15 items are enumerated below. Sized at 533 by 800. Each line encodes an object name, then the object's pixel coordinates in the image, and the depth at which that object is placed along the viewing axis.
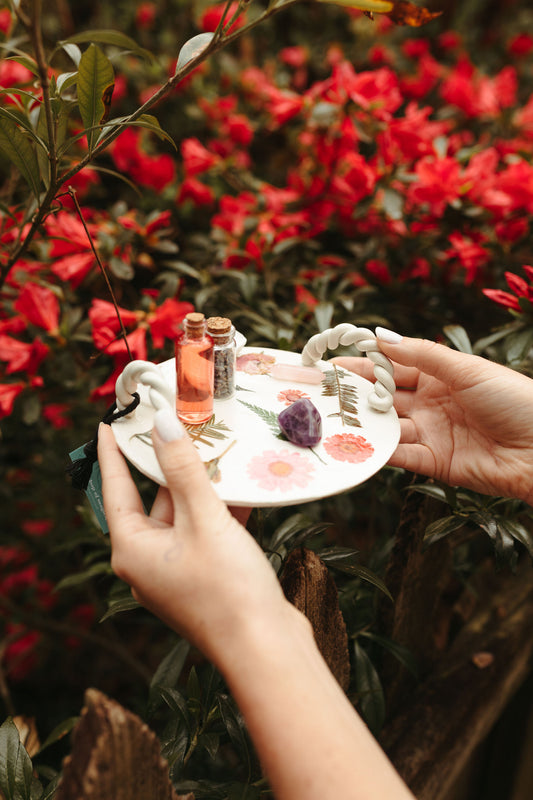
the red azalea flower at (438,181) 1.19
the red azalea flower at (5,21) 1.73
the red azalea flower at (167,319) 0.97
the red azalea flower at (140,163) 1.49
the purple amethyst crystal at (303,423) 0.70
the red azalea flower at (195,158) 1.48
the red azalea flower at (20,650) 1.40
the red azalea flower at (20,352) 0.96
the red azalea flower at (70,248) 1.03
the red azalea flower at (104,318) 0.92
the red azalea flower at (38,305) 1.01
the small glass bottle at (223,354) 0.73
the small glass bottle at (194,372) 0.68
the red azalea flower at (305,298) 1.15
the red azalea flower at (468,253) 1.17
